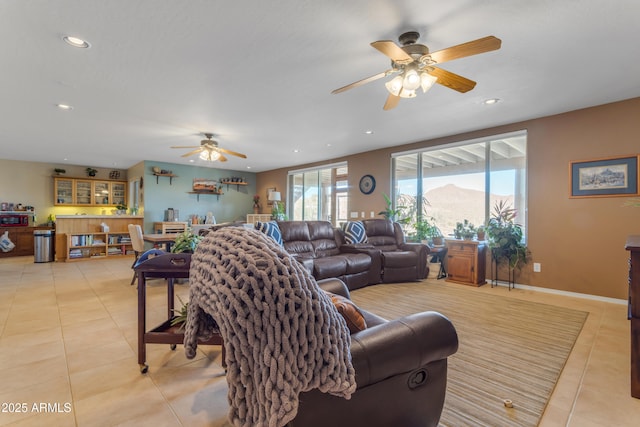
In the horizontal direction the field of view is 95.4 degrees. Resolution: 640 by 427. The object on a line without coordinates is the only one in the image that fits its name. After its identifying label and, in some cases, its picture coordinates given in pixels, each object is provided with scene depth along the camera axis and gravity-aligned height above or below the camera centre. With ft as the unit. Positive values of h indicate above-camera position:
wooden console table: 6.28 -1.98
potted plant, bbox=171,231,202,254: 9.50 -1.03
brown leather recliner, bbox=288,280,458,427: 3.38 -2.16
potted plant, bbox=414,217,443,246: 17.60 -1.07
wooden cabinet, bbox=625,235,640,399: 5.73 -2.00
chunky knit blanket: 2.53 -1.09
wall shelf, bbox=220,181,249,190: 30.35 +3.18
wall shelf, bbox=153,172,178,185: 25.93 +3.34
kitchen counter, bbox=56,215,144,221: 21.56 -0.32
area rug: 5.42 -3.55
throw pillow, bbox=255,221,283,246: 14.11 -0.74
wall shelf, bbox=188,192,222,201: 28.50 +2.00
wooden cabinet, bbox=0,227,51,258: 24.00 -2.40
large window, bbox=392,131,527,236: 15.08 +2.09
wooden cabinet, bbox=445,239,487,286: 14.61 -2.41
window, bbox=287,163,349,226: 24.62 +1.84
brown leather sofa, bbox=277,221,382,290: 13.00 -2.08
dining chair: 16.08 -1.43
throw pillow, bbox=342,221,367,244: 16.28 -1.06
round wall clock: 21.07 +2.22
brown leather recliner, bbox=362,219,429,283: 15.02 -2.02
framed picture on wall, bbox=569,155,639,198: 11.58 +1.62
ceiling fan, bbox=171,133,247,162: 16.99 +3.73
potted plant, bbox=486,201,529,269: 13.99 -1.20
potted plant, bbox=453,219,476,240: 15.51 -0.84
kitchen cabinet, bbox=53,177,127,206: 27.53 +2.00
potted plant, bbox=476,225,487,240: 15.35 -0.96
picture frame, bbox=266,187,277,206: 30.52 +2.28
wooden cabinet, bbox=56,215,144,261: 21.44 -1.49
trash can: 20.67 -2.45
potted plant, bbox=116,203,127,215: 29.24 +0.32
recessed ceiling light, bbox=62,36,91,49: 7.73 +4.61
